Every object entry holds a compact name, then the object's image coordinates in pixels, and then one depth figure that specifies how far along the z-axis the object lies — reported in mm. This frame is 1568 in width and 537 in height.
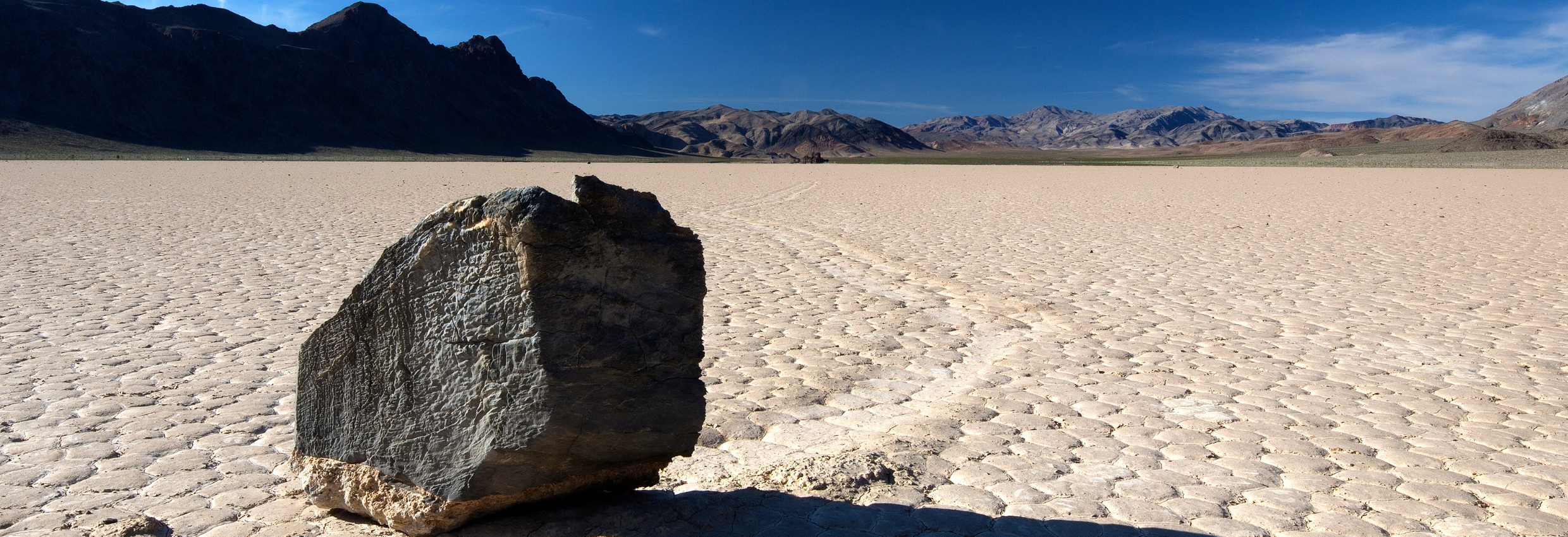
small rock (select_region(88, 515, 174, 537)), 2496
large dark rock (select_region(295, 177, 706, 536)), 2283
